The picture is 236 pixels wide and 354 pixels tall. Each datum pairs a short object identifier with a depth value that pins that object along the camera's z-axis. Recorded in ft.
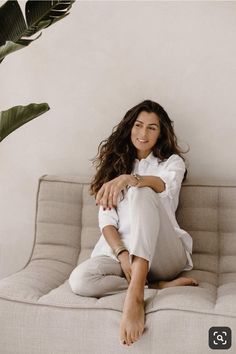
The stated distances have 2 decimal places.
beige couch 6.77
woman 7.45
